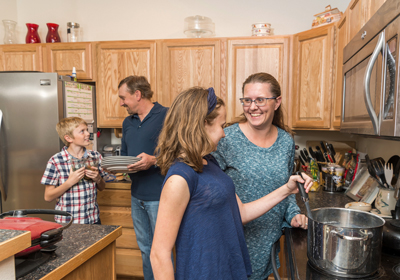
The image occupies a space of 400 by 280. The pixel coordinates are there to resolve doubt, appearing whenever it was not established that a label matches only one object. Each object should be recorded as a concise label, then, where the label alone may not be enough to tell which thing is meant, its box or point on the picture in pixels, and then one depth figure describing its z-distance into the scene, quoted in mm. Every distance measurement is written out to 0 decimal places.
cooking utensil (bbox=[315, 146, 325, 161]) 2467
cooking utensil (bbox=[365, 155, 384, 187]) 1560
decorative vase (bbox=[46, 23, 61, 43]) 2998
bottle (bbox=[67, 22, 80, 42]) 3018
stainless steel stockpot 804
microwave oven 790
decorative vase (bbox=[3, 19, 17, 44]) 3076
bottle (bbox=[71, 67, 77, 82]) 2681
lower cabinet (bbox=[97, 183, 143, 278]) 2619
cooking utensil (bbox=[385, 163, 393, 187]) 1641
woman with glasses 1272
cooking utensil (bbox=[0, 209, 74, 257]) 942
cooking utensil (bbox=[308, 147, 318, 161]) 2587
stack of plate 1837
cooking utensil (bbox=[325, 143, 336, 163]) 2494
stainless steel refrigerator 2473
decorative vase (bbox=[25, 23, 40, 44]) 3020
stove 877
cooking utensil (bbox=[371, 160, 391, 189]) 1501
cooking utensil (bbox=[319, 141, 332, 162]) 2516
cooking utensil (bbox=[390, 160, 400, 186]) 1513
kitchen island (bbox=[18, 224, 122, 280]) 966
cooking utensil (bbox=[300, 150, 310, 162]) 2721
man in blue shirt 2094
